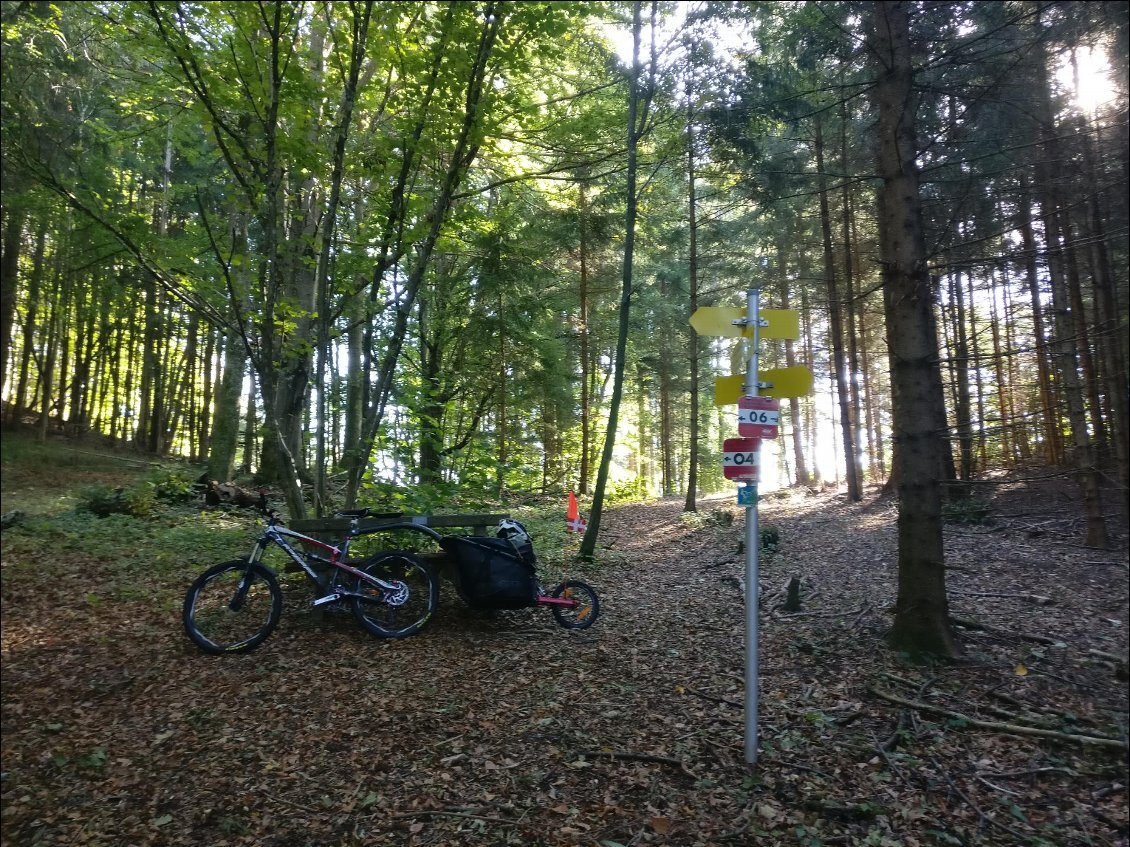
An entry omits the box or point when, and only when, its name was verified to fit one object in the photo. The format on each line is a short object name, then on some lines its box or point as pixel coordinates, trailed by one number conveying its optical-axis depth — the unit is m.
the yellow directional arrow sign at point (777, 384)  3.70
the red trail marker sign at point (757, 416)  3.60
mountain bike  5.28
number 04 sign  3.59
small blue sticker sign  3.50
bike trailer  5.67
